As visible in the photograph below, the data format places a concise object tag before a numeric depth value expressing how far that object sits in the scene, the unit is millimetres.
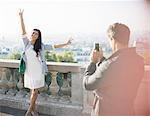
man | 2436
